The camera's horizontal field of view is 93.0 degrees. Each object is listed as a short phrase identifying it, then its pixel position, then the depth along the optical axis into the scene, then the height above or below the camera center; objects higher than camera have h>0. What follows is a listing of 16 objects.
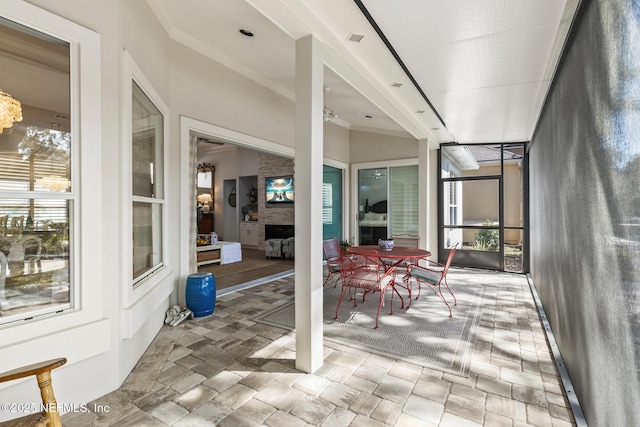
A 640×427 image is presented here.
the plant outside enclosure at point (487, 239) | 6.53 -0.59
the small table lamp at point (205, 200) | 11.30 +0.47
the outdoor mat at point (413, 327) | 2.72 -1.27
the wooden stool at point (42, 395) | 1.26 -0.79
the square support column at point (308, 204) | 2.40 +0.07
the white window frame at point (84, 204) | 1.88 +0.06
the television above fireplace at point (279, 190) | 9.12 +0.68
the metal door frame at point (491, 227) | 6.15 -0.34
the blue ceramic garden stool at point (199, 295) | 3.57 -0.97
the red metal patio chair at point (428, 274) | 3.83 -0.81
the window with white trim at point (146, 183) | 2.59 +0.28
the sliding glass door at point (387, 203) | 7.03 +0.22
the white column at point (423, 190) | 6.16 +0.45
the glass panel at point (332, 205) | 7.39 +0.18
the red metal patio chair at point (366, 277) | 3.39 -0.77
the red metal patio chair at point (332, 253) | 4.63 -0.65
